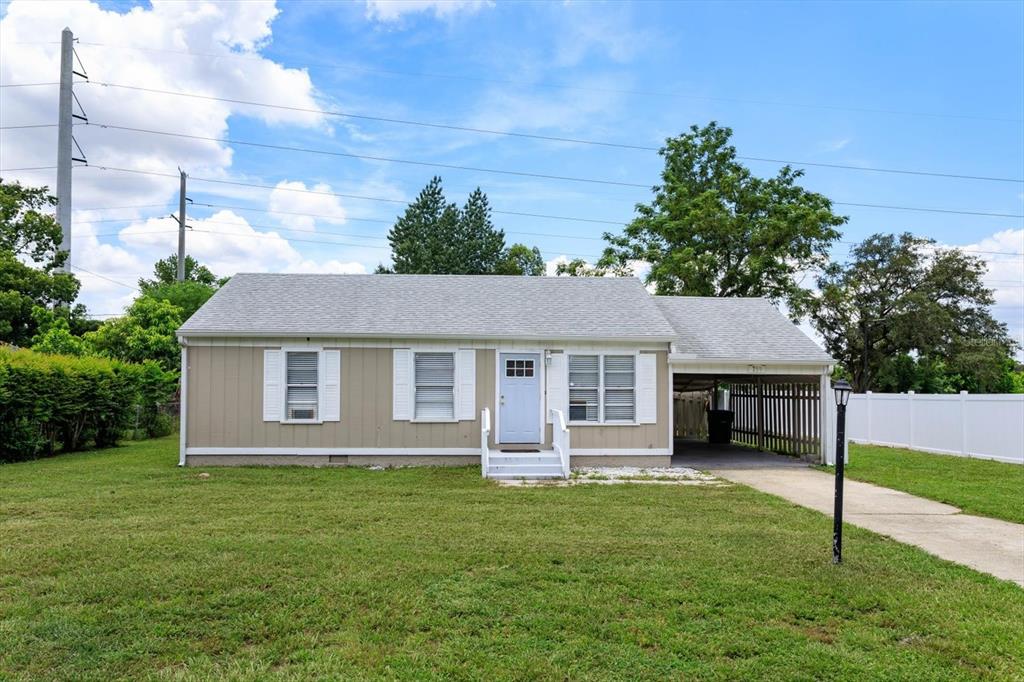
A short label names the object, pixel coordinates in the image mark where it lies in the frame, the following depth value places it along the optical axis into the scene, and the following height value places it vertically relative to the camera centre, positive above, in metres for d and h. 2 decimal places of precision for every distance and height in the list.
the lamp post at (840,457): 5.96 -0.75
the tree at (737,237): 27.44 +5.82
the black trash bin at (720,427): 18.58 -1.52
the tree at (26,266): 23.19 +3.88
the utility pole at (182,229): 30.42 +6.53
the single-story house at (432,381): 12.77 -0.19
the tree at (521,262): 37.91 +6.86
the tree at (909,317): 35.50 +3.18
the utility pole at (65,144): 25.23 +8.66
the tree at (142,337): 23.53 +1.18
